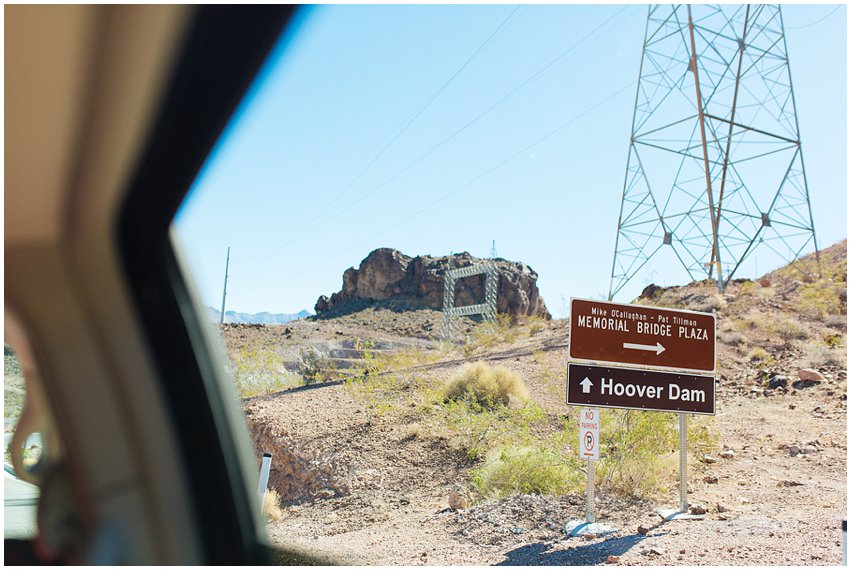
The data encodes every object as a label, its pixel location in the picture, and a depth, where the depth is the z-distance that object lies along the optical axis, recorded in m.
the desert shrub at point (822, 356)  18.66
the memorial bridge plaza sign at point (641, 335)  9.58
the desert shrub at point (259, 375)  20.63
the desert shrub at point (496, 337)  26.46
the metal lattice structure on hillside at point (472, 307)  49.59
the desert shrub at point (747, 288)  26.78
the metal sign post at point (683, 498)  9.48
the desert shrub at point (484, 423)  13.56
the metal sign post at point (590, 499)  9.09
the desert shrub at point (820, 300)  23.06
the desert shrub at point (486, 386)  16.20
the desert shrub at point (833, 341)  19.97
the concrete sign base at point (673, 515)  9.41
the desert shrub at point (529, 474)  10.85
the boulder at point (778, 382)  17.75
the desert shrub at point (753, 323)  22.17
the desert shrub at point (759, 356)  19.88
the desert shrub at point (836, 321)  22.02
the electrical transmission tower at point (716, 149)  24.73
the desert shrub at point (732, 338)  21.45
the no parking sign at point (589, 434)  9.38
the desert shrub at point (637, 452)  10.79
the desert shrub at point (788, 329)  21.25
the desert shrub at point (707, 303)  25.05
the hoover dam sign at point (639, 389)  9.39
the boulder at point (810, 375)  17.50
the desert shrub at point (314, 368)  21.36
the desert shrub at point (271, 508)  12.19
